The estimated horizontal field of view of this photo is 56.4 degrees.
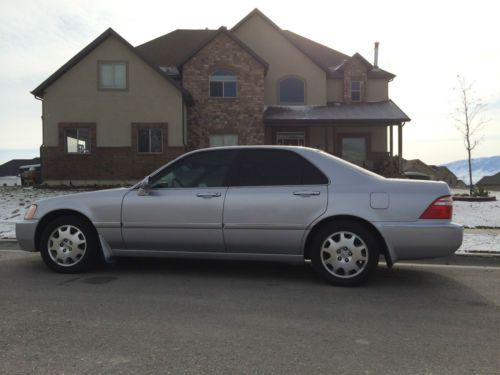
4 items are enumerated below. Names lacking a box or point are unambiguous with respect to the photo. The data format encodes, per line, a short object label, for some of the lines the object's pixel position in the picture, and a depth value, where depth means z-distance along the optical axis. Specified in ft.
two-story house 67.97
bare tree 62.23
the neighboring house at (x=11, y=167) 171.26
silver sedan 16.43
